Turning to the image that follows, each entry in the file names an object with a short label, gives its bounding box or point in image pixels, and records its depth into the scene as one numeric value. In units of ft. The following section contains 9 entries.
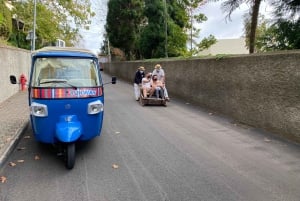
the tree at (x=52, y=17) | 54.15
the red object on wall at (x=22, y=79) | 35.20
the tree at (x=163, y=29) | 52.82
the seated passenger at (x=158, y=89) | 27.49
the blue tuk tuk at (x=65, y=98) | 12.23
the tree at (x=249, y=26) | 22.78
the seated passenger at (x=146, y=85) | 27.75
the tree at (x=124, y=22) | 64.32
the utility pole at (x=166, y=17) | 48.83
